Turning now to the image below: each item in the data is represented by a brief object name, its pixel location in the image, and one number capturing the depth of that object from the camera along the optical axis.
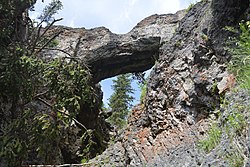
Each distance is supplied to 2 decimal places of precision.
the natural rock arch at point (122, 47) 12.83
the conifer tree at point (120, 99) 22.41
